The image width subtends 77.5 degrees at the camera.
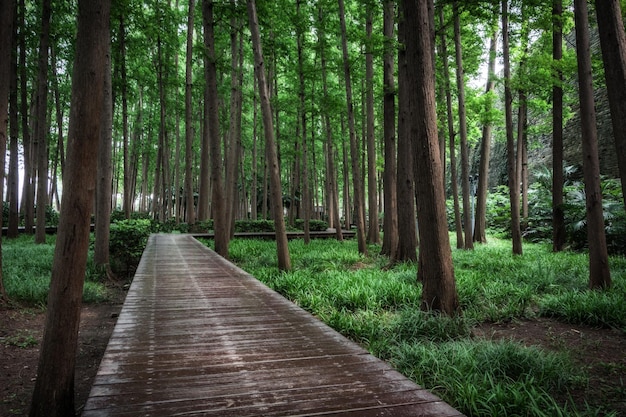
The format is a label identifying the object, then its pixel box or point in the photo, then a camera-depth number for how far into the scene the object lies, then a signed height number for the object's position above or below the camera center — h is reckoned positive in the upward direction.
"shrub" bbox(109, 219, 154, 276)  11.89 -0.68
